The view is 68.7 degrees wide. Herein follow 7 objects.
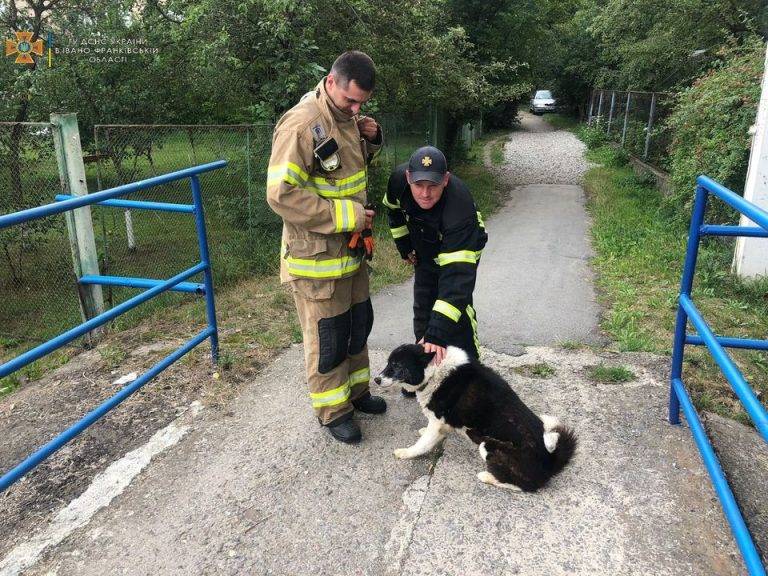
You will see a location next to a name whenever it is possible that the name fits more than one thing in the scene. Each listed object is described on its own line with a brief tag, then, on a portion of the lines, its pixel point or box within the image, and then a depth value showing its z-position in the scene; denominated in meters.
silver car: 33.53
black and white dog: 2.74
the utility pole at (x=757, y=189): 5.59
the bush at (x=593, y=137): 19.00
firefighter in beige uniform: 2.79
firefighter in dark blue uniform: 2.99
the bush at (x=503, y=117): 25.00
